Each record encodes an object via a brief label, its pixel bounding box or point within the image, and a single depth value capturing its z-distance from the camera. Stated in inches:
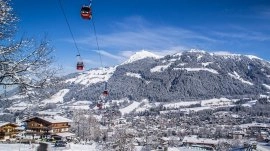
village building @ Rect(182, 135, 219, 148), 5087.6
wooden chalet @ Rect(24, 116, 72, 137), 3722.0
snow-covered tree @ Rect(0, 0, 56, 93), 568.1
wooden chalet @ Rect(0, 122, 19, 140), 3139.8
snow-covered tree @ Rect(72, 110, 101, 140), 4616.1
